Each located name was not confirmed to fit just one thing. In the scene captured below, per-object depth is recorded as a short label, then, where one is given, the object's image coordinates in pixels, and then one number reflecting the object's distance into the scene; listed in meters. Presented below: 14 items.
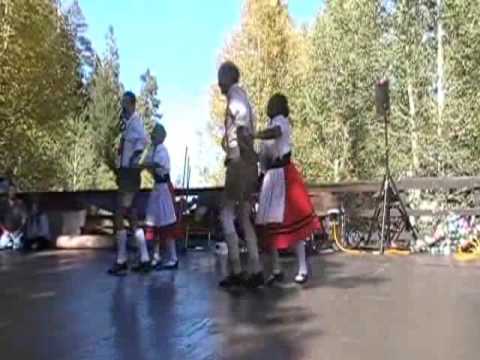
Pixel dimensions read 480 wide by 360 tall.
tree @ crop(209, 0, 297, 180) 28.95
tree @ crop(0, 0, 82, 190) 22.31
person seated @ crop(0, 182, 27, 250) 11.72
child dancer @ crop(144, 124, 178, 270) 8.36
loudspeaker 11.27
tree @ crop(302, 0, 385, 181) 20.91
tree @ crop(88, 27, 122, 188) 41.27
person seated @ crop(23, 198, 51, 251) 11.64
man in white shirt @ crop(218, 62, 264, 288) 6.28
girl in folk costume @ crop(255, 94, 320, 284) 6.61
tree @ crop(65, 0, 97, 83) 30.78
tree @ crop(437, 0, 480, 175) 17.20
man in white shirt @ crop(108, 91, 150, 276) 7.57
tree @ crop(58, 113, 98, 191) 35.78
